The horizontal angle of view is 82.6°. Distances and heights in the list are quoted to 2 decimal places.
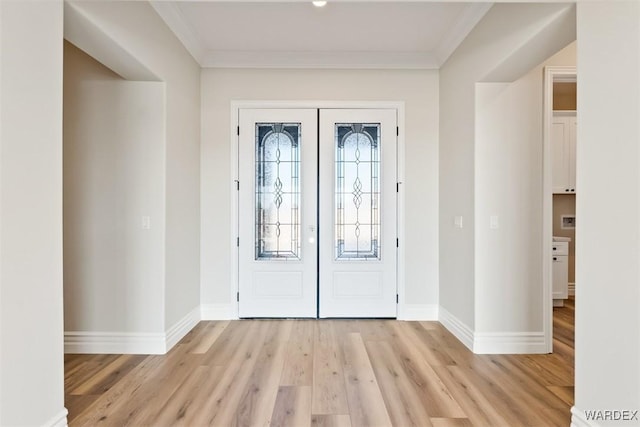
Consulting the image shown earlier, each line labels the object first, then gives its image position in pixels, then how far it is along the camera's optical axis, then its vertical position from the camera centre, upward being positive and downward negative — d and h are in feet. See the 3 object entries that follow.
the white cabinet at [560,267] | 14.92 -2.32
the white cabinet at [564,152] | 15.72 +2.54
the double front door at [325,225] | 13.41 -0.55
